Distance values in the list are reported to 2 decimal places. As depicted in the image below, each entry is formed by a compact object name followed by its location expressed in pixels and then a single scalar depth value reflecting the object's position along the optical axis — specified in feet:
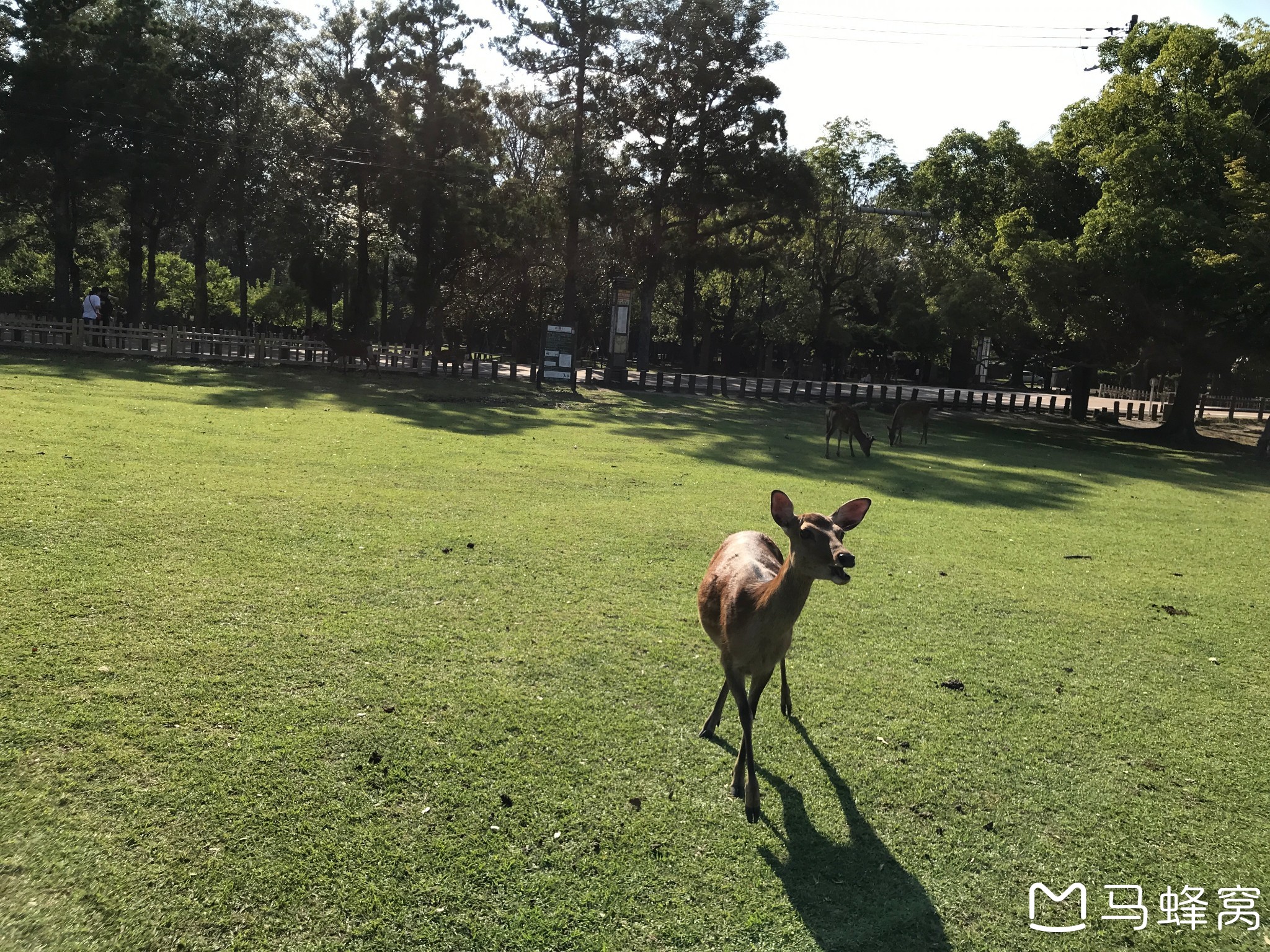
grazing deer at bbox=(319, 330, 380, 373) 86.94
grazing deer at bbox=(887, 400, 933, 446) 65.57
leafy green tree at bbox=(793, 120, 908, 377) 135.54
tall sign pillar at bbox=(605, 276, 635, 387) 101.35
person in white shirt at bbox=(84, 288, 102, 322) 84.17
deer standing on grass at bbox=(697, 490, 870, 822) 11.79
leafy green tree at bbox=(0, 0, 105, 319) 89.56
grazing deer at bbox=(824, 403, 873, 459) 55.42
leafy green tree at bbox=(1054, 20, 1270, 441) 68.85
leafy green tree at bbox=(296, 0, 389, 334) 100.12
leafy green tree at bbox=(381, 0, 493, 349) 98.94
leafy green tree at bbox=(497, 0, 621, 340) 104.88
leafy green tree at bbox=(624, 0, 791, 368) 110.22
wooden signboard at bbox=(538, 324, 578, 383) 94.63
